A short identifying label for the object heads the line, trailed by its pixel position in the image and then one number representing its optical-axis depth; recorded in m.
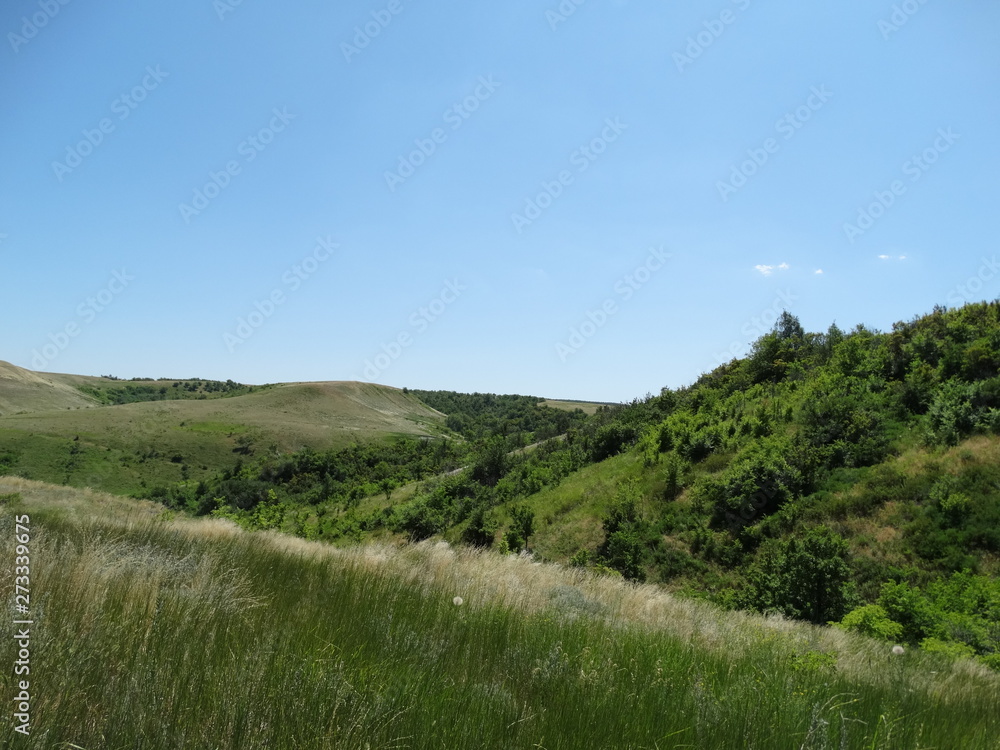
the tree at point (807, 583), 11.91
